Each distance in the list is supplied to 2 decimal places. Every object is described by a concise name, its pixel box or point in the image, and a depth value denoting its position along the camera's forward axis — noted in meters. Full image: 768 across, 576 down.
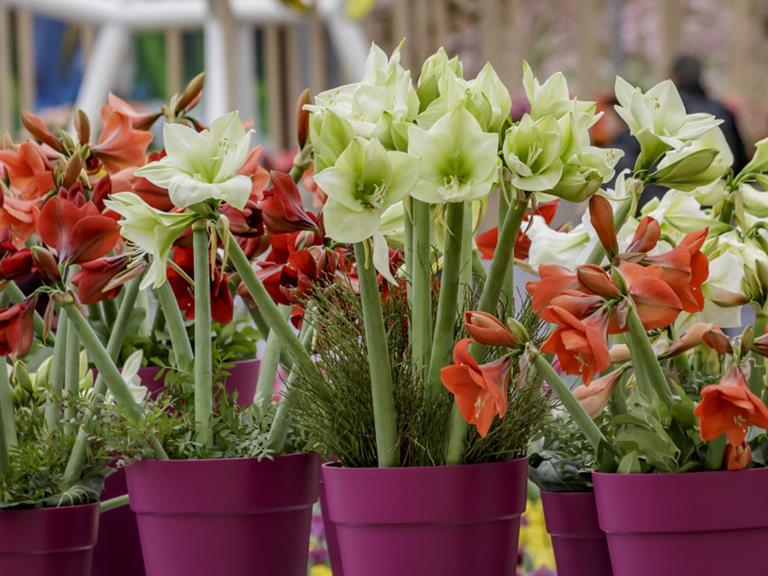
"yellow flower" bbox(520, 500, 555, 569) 6.38
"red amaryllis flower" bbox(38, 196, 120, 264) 4.39
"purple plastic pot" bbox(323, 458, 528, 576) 4.23
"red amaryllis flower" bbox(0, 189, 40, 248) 4.53
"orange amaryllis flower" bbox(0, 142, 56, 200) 4.63
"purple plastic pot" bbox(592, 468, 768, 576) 4.15
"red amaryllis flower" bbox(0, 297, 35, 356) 4.34
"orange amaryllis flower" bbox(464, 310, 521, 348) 4.12
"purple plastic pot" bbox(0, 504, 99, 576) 4.42
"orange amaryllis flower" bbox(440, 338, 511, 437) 4.11
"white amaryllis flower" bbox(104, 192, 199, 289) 4.27
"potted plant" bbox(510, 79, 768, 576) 4.11
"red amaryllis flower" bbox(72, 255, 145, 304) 4.40
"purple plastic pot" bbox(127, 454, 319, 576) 4.37
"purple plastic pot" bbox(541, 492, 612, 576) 4.39
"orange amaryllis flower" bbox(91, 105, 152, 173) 4.75
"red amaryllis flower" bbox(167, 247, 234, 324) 4.47
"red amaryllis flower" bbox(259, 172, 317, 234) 4.40
